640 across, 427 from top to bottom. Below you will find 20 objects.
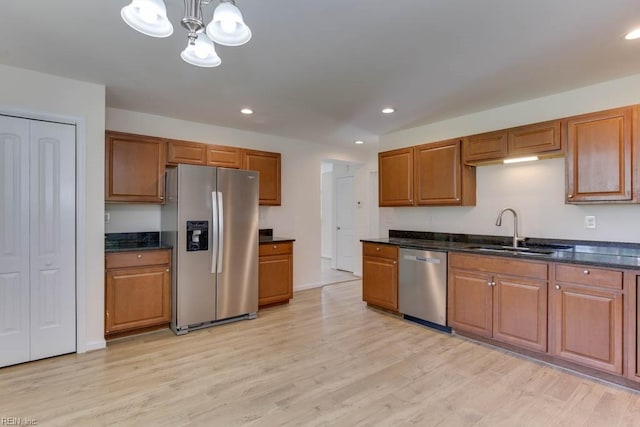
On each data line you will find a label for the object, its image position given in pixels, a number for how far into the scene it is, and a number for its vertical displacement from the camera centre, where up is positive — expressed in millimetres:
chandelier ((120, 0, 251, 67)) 1416 +875
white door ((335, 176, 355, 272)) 6770 -232
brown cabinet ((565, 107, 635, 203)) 2645 +482
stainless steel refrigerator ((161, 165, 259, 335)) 3484 -331
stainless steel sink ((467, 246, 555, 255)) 3062 -362
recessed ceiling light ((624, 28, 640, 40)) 2143 +1191
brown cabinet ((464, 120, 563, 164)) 3051 +710
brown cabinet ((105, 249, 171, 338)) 3197 -789
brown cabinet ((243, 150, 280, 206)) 4547 +615
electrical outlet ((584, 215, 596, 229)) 3009 -68
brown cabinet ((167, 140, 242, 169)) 3902 +742
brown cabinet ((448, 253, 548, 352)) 2777 -787
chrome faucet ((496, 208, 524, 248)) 3416 -126
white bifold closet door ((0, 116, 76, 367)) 2699 -234
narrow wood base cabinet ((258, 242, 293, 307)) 4285 -807
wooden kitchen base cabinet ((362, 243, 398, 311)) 3971 -785
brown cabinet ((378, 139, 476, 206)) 3801 +458
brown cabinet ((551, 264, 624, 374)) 2389 -783
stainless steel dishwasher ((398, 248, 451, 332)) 3484 -819
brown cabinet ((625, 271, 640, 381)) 2297 -777
